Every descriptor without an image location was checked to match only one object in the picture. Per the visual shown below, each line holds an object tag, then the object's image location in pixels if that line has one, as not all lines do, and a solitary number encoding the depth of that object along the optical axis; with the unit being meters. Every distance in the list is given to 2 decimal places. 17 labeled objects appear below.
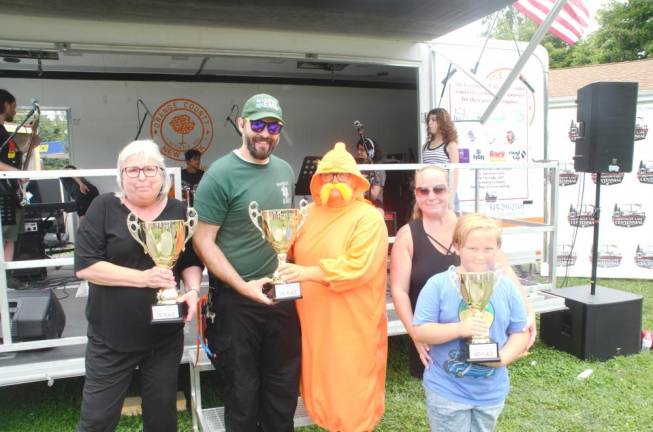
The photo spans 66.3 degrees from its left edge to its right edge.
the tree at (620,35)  24.55
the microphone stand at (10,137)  4.14
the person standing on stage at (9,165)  4.17
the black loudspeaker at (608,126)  4.51
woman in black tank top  2.34
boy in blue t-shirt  1.87
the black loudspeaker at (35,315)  2.95
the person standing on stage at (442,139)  4.52
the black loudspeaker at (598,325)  4.23
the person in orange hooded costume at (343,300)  2.18
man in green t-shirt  2.20
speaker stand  4.52
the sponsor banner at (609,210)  7.36
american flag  6.06
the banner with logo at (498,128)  4.95
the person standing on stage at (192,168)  7.03
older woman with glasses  2.00
